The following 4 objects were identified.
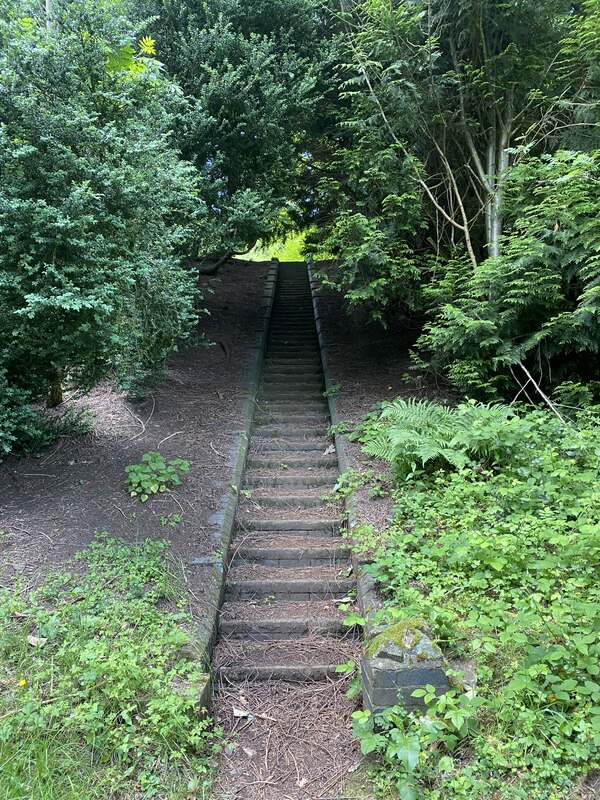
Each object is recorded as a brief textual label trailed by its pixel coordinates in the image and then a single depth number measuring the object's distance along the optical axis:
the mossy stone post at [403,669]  3.04
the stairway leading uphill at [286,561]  4.19
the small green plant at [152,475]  5.19
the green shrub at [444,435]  4.80
